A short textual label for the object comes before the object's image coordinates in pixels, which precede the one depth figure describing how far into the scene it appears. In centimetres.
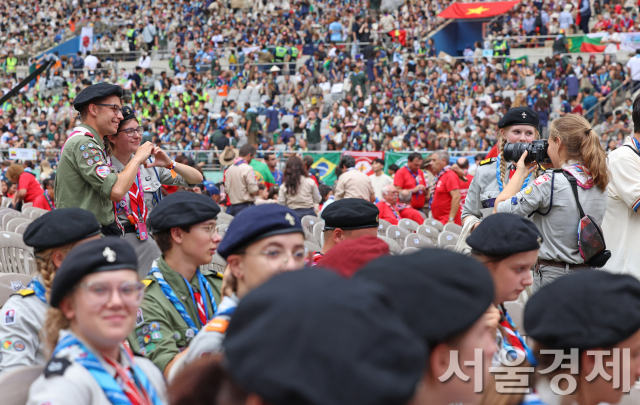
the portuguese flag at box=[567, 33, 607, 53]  1819
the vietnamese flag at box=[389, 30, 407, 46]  2156
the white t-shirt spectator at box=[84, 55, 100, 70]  2564
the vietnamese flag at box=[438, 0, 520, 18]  2319
